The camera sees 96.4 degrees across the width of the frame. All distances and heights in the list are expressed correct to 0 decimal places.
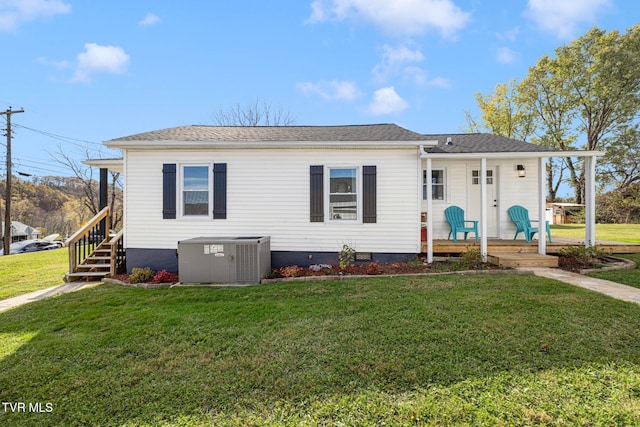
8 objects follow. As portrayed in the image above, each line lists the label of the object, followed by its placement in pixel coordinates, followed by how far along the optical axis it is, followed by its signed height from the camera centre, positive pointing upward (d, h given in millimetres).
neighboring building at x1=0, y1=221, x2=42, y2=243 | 34719 -1737
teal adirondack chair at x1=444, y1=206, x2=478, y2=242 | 7471 -105
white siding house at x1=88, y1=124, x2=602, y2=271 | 6562 +491
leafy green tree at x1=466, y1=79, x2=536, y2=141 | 21984 +7972
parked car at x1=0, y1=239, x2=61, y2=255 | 26094 -2816
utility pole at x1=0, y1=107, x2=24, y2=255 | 15531 +1865
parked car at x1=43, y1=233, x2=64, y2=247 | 31133 -2504
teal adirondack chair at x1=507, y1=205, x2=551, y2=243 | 7215 -76
